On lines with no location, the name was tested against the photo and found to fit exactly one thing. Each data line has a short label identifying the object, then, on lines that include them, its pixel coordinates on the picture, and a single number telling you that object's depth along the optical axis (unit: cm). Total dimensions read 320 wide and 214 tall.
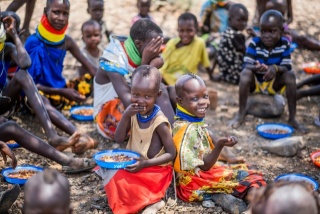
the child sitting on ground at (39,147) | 347
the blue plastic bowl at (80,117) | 496
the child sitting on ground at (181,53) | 565
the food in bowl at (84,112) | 506
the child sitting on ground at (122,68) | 387
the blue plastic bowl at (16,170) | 336
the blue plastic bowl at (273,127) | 457
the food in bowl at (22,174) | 344
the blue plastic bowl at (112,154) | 309
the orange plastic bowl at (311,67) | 635
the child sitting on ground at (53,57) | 457
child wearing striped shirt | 488
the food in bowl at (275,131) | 468
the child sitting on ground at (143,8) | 676
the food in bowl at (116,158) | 321
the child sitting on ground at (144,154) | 314
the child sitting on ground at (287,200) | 169
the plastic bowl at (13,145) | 401
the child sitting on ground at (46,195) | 182
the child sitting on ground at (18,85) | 389
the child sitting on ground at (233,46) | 620
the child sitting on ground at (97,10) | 638
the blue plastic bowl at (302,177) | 334
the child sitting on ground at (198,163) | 327
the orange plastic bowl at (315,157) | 387
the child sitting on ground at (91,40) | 580
